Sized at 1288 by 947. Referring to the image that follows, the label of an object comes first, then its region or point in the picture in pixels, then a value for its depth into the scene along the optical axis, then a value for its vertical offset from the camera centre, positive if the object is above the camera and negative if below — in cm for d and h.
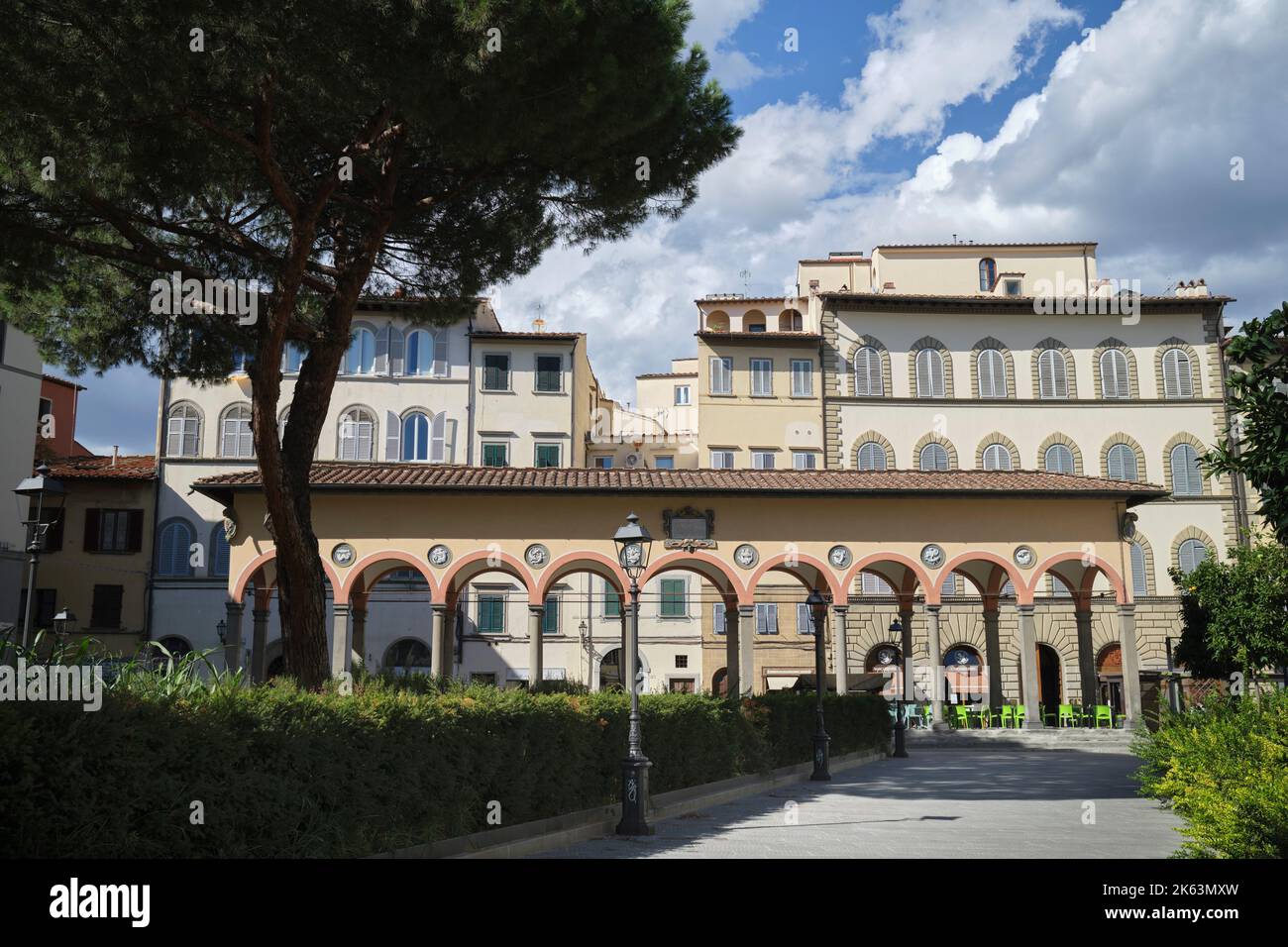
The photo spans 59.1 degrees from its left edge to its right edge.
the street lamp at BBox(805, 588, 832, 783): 1869 -102
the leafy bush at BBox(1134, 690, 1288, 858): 756 -120
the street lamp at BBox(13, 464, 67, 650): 1207 +148
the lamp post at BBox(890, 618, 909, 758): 2533 -239
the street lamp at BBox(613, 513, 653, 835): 1144 -132
